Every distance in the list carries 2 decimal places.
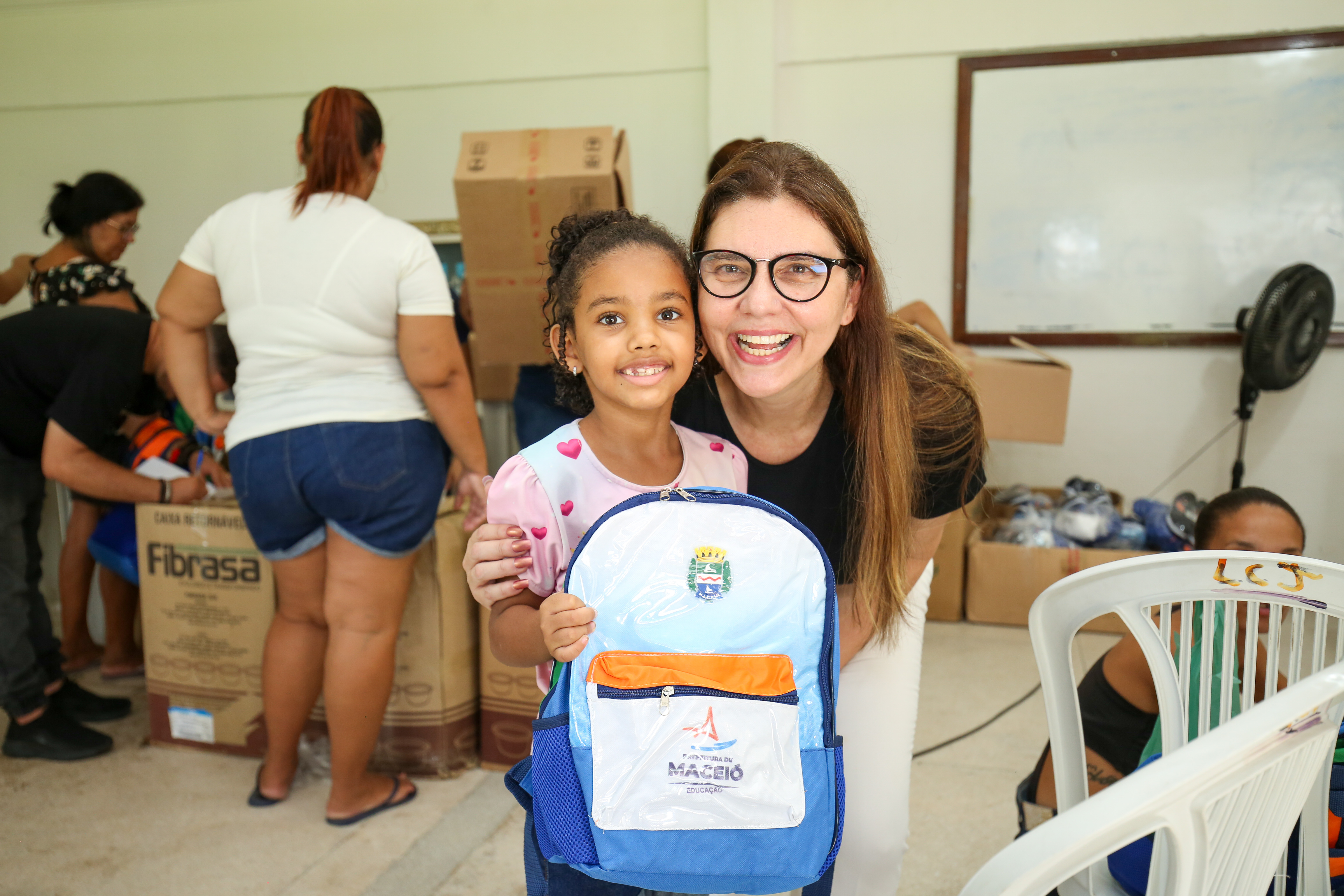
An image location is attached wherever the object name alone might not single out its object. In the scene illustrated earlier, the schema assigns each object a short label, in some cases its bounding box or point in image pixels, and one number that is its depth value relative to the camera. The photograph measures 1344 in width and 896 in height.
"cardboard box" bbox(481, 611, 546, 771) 2.28
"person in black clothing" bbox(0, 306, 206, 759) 2.29
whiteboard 3.51
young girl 1.14
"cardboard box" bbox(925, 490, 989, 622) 3.46
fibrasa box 2.33
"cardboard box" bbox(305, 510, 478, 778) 2.25
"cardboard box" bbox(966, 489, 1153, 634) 3.28
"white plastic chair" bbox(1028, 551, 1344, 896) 0.96
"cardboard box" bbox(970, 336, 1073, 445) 3.35
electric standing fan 3.25
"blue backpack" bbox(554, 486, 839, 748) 1.02
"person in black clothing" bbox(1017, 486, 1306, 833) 1.42
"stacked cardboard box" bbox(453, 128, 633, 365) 2.36
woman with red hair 1.91
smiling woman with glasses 1.21
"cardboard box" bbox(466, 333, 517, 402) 3.54
